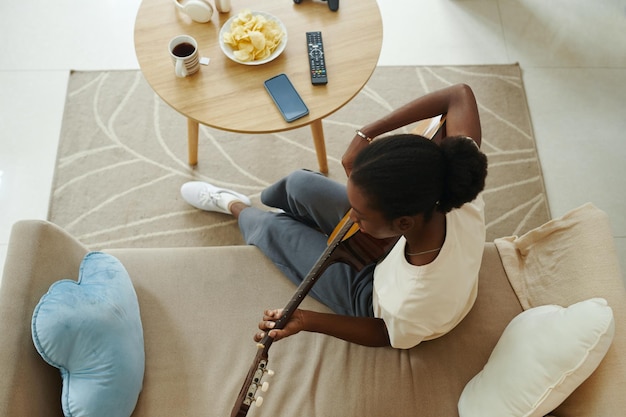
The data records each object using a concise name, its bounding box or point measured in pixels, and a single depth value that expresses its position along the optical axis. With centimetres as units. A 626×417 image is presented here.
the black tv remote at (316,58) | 162
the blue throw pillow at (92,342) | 111
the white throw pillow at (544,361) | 108
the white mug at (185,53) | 157
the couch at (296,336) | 118
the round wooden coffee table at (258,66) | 158
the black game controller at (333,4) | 174
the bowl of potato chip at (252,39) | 161
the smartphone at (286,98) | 157
